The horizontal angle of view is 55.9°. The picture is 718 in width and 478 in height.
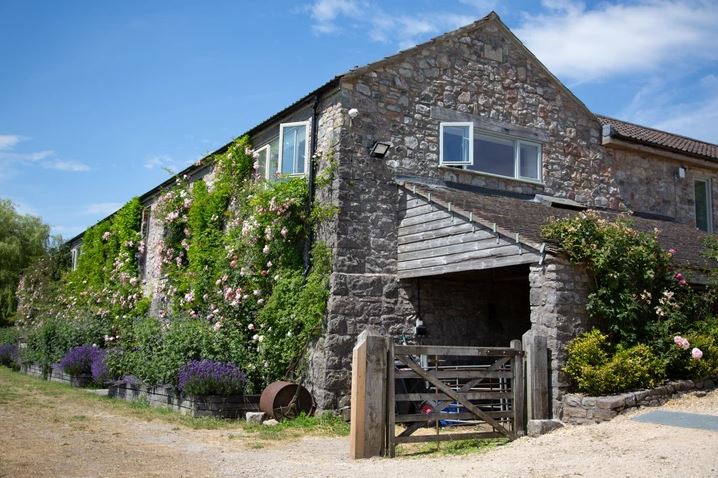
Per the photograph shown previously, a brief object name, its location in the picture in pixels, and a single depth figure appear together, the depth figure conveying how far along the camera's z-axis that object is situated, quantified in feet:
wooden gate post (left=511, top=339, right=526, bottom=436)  30.78
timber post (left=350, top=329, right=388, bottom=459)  26.22
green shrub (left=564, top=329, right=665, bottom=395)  30.83
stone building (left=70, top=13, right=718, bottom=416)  38.96
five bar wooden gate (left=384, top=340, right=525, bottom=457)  27.17
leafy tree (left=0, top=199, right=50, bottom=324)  109.40
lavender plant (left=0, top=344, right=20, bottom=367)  79.51
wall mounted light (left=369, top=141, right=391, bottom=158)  42.37
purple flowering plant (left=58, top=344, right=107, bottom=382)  57.77
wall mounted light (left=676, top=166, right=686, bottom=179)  55.98
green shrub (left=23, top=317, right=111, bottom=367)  63.77
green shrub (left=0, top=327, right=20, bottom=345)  86.74
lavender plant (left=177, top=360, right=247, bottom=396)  39.11
